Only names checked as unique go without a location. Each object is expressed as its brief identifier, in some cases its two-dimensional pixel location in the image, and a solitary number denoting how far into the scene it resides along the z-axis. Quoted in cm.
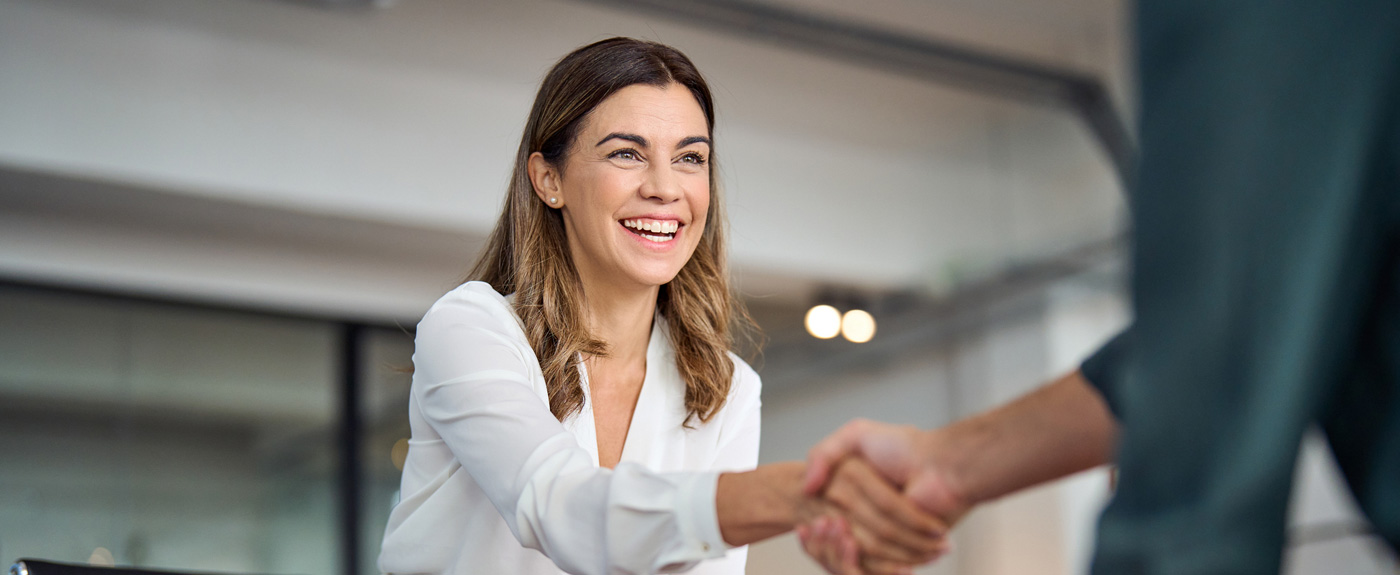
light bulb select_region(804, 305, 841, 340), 598
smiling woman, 140
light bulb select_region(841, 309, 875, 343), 600
